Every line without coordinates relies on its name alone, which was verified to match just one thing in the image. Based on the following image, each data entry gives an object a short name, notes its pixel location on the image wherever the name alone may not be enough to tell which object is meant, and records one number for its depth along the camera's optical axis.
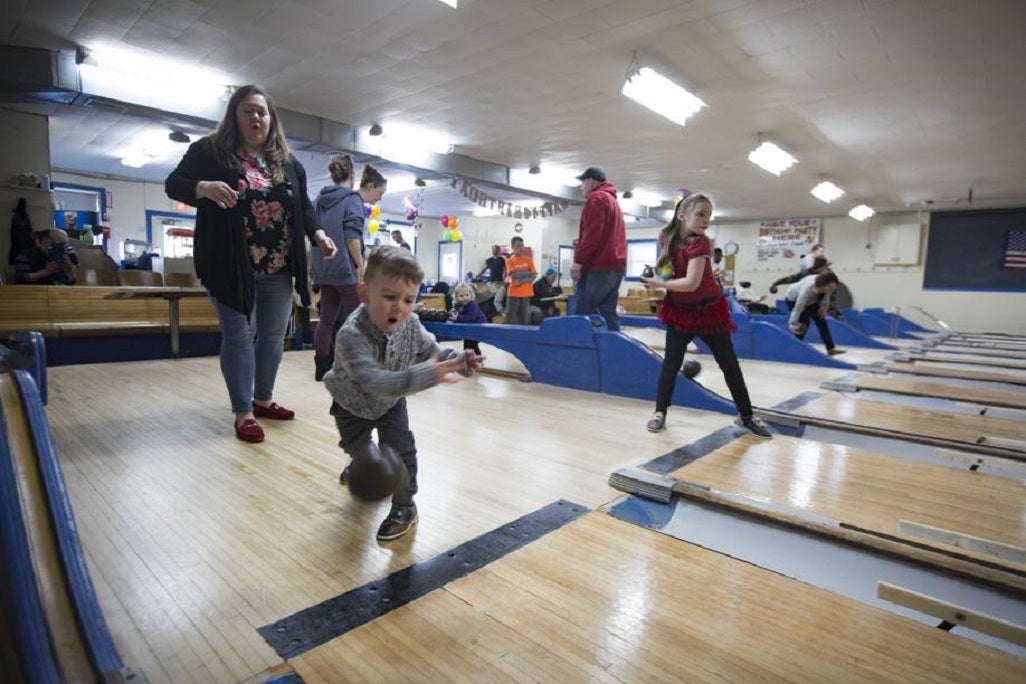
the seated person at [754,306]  10.31
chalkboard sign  12.07
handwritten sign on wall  14.33
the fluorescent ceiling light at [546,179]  10.16
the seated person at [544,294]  8.15
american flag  11.92
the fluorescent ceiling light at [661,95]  5.23
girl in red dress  2.75
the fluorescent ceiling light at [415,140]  7.62
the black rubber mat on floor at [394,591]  1.14
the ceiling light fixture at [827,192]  9.98
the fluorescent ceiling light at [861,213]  12.24
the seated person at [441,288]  10.54
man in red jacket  3.93
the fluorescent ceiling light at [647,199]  12.19
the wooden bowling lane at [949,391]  3.92
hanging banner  10.40
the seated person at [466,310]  5.10
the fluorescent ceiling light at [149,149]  8.33
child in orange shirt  5.88
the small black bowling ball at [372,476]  1.34
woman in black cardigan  2.26
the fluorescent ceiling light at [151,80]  5.39
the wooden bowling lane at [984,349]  7.28
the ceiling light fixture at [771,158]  7.45
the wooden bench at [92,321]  4.88
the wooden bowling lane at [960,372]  5.00
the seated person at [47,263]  6.05
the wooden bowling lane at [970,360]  6.07
